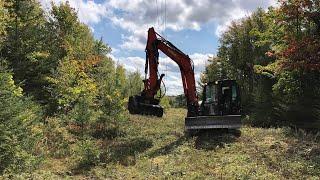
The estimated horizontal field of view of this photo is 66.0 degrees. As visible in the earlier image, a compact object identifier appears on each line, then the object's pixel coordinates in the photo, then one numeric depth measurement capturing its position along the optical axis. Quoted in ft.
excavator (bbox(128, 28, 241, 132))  39.74
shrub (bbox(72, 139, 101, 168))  31.92
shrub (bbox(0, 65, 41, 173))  27.98
